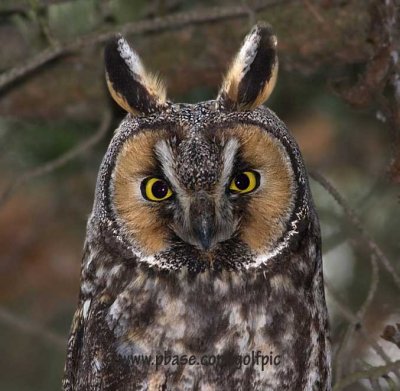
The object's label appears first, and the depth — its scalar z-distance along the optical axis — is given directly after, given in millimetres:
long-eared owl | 7445
